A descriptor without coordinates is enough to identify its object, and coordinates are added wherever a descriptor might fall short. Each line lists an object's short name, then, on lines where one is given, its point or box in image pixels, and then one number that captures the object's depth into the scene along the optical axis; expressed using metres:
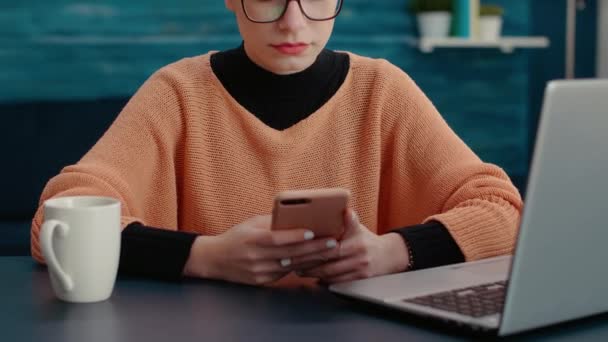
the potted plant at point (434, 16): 3.88
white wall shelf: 3.89
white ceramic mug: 1.36
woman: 1.69
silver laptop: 1.13
